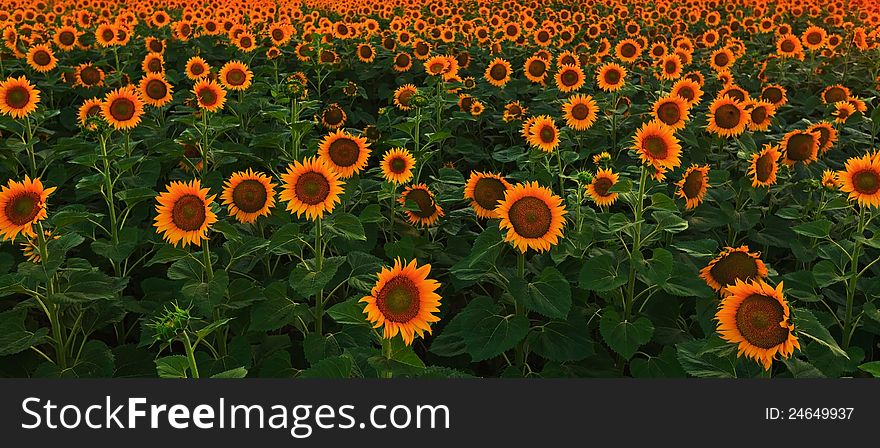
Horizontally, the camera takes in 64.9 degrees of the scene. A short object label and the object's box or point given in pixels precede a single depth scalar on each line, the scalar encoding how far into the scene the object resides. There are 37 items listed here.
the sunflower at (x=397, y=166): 4.27
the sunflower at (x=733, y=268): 3.15
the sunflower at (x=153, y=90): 5.70
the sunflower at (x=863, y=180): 3.49
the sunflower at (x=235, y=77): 6.27
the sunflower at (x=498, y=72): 7.76
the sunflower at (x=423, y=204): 4.28
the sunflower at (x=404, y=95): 6.33
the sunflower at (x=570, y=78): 6.88
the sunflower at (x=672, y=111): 4.55
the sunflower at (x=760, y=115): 5.43
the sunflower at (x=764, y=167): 4.38
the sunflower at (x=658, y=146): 3.71
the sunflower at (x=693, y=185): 4.24
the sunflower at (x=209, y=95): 5.22
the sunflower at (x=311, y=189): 3.26
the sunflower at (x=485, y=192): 3.77
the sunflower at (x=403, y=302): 2.42
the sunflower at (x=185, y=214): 3.19
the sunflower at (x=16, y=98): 5.01
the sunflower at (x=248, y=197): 3.59
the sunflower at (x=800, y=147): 4.66
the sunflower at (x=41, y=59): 7.29
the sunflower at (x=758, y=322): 2.38
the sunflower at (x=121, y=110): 5.11
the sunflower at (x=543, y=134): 4.98
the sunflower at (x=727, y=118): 5.18
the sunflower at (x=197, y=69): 6.41
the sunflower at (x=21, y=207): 2.99
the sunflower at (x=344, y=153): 4.12
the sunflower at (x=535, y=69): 7.88
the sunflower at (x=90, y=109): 5.18
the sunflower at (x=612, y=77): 6.45
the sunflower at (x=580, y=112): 6.00
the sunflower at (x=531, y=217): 3.16
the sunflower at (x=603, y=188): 4.15
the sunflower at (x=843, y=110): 5.78
